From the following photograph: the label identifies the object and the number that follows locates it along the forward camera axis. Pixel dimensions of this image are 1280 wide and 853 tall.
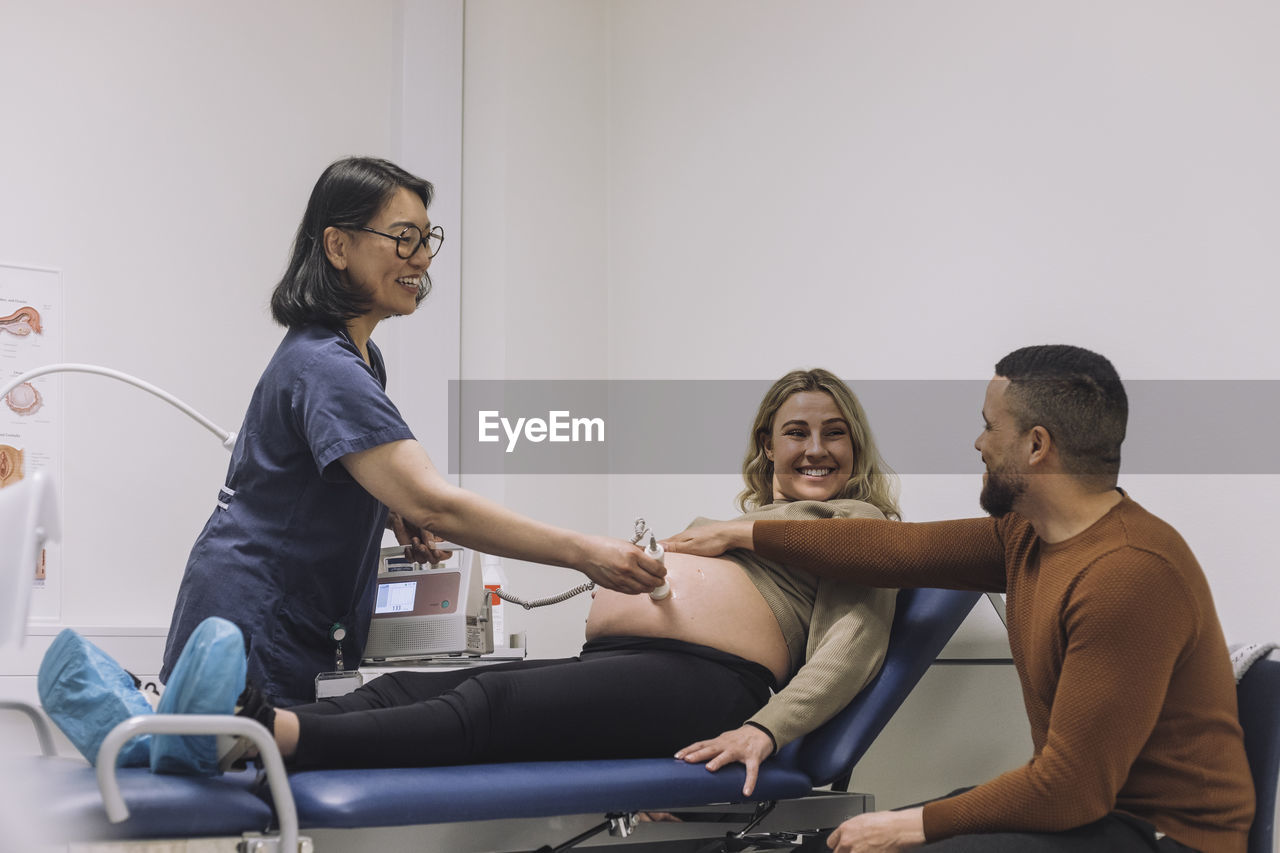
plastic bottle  2.77
